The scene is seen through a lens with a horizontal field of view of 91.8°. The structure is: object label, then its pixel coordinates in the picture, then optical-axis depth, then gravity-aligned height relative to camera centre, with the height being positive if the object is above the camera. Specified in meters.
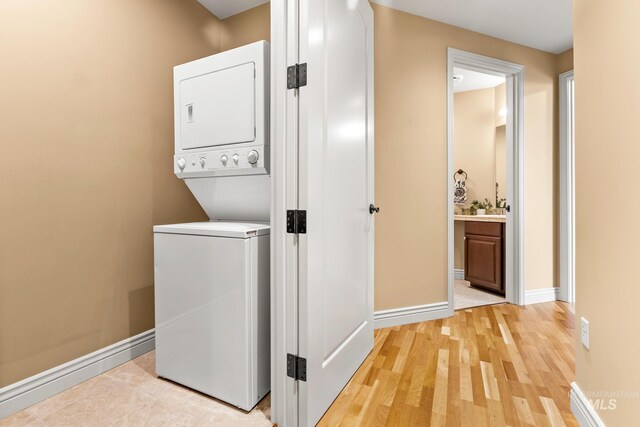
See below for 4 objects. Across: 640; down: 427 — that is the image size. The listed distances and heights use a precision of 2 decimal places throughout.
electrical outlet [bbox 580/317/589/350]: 1.27 -0.49
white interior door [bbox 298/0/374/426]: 1.27 +0.08
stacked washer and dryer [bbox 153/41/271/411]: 1.38 -0.17
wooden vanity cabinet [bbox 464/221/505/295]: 3.18 -0.45
